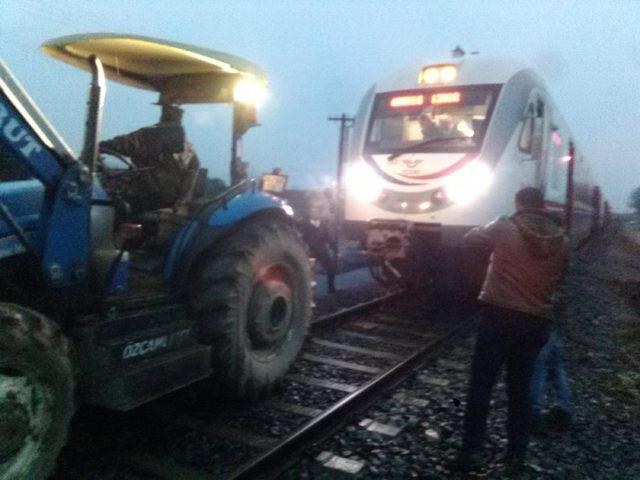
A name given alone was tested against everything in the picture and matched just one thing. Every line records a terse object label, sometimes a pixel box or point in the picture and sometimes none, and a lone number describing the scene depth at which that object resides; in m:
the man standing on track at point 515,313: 3.79
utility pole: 9.44
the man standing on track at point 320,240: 10.22
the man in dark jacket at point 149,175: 4.48
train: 8.21
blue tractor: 2.92
